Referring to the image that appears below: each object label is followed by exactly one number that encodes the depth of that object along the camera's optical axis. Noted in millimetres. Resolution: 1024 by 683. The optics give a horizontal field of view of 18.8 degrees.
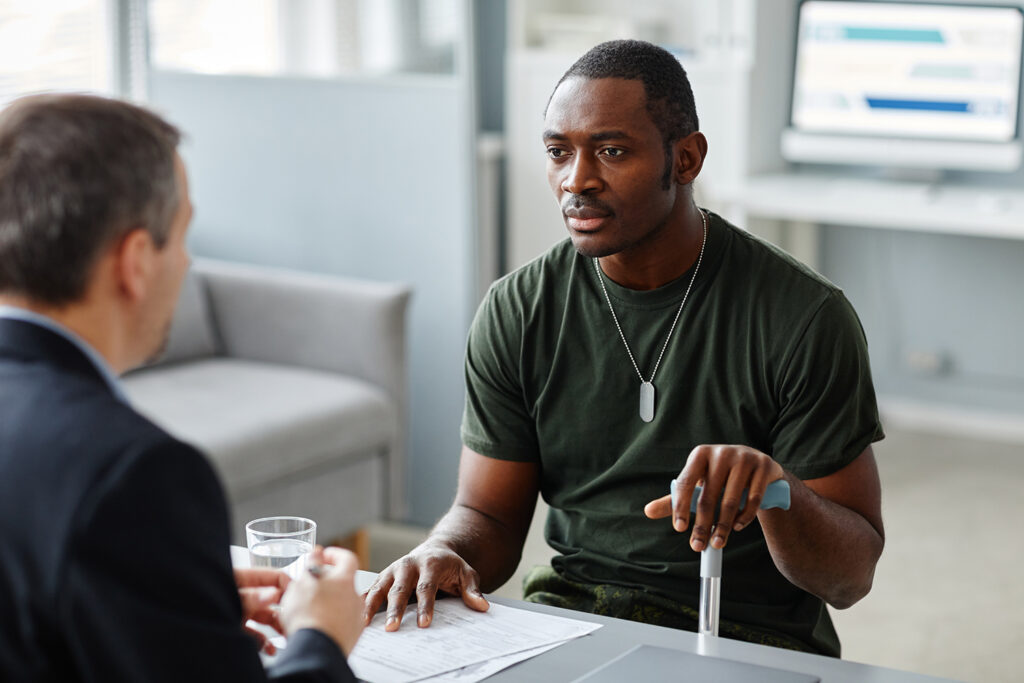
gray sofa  4884
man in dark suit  2798
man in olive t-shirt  3551
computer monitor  6680
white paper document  3224
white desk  6173
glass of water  3294
